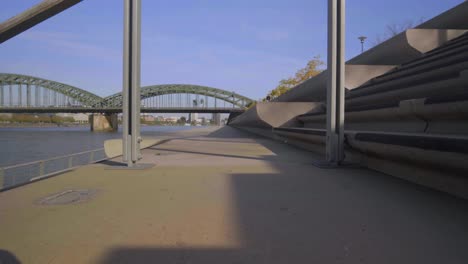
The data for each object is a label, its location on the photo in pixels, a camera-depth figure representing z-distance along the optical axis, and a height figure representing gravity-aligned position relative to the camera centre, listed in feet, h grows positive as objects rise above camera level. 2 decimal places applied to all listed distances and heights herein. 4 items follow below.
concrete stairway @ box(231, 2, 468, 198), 12.64 +1.52
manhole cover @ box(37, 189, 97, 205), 11.59 -3.05
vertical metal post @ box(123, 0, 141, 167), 20.13 +3.36
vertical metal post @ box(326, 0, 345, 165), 19.63 +3.16
